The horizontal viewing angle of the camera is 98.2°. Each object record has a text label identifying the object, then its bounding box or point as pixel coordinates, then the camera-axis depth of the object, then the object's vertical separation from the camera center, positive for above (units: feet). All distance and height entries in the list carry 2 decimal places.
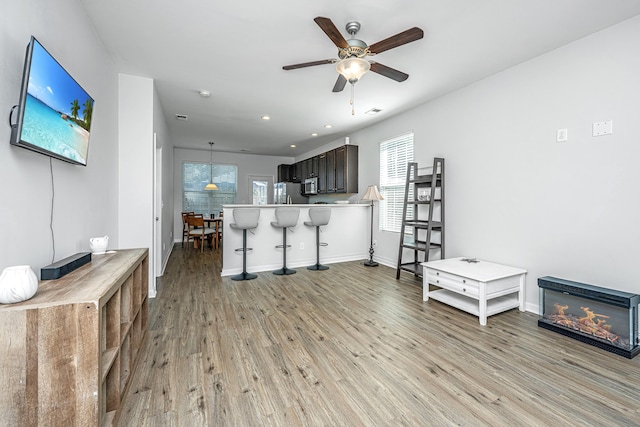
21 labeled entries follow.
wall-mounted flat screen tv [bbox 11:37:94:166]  4.07 +1.71
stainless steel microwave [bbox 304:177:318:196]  22.63 +2.08
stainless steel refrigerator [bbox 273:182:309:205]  28.71 +1.87
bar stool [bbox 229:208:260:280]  13.15 -0.67
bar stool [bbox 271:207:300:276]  14.24 -0.61
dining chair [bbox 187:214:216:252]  21.03 -1.56
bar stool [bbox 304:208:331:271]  15.16 -0.53
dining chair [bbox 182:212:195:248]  22.76 -1.42
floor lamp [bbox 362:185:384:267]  15.77 +0.86
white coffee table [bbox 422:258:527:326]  8.82 -2.50
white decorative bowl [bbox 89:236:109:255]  6.75 -0.89
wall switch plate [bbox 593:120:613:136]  7.73 +2.39
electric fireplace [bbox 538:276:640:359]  6.88 -2.76
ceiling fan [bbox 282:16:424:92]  6.37 +4.07
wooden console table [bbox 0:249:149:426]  3.32 -1.86
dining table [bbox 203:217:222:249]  22.54 -2.07
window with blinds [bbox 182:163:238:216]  26.20 +2.20
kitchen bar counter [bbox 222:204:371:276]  14.33 -1.71
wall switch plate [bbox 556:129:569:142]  8.59 +2.42
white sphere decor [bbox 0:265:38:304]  3.45 -0.97
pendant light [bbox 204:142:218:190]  24.02 +1.98
